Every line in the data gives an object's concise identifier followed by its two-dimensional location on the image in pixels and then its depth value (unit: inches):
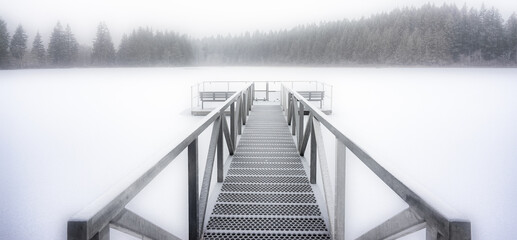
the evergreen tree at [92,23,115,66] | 4468.5
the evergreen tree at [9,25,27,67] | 3666.8
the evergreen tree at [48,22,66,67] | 4037.9
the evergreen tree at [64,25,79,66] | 4101.9
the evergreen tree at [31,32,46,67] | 3961.6
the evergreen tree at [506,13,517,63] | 3592.5
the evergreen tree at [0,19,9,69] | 3489.2
